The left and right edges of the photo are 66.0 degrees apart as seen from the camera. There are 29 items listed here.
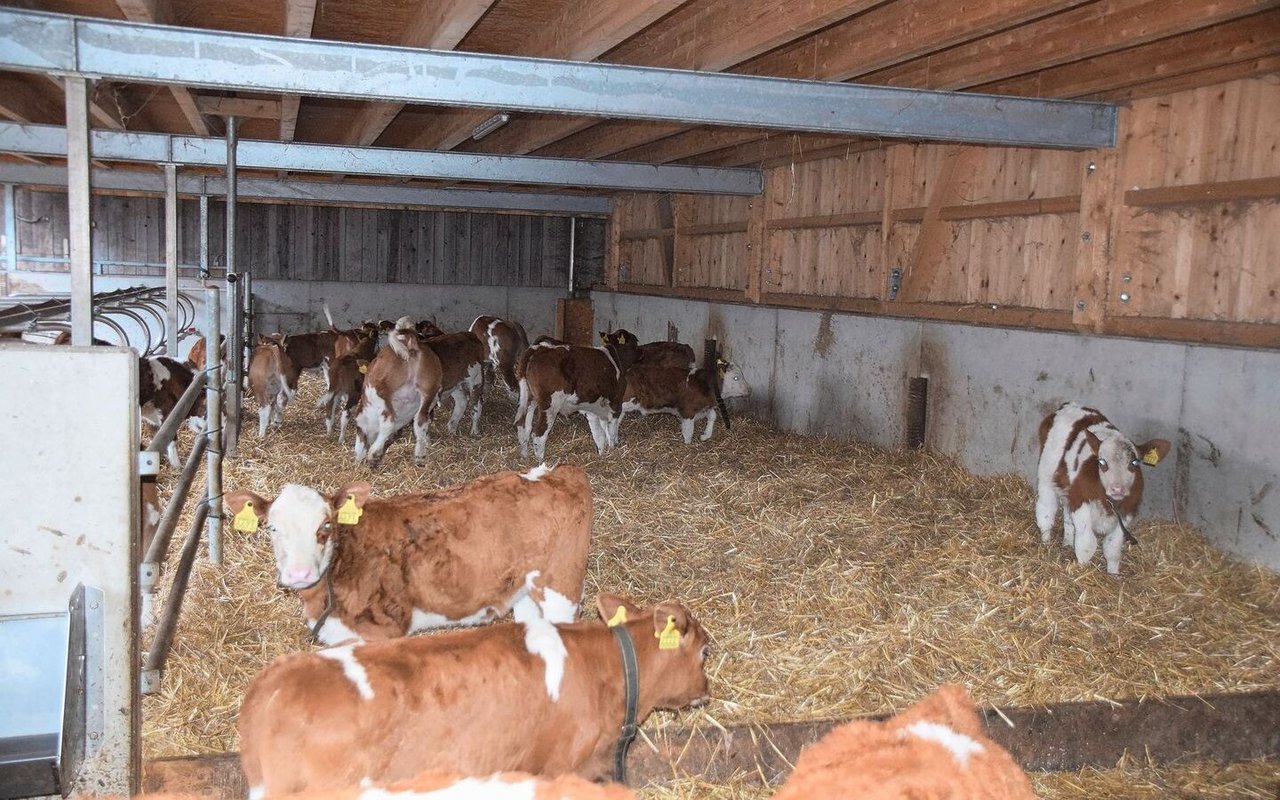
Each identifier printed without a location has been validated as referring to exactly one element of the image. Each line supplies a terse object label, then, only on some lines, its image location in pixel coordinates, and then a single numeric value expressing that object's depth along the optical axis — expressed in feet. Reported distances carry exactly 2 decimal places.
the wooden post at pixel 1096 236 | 25.88
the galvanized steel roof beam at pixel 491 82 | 14.90
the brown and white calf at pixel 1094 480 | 21.84
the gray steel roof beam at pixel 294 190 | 41.73
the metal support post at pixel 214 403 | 19.70
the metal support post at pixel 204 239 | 30.62
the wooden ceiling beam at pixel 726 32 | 17.62
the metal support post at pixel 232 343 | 27.75
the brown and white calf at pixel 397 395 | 33.06
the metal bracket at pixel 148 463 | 11.00
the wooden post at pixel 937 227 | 31.91
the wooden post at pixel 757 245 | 44.27
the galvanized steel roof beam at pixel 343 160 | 28.89
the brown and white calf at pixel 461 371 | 39.14
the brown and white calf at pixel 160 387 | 31.45
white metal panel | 10.19
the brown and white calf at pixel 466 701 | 10.31
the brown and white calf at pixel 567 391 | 36.01
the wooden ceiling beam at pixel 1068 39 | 17.69
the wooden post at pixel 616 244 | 65.05
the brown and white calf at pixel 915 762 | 7.77
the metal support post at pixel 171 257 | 26.12
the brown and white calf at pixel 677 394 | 39.06
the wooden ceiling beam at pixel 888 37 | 17.43
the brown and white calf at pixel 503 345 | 48.51
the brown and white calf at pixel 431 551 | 15.07
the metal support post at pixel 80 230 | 12.92
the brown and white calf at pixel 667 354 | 47.36
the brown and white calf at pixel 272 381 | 38.91
